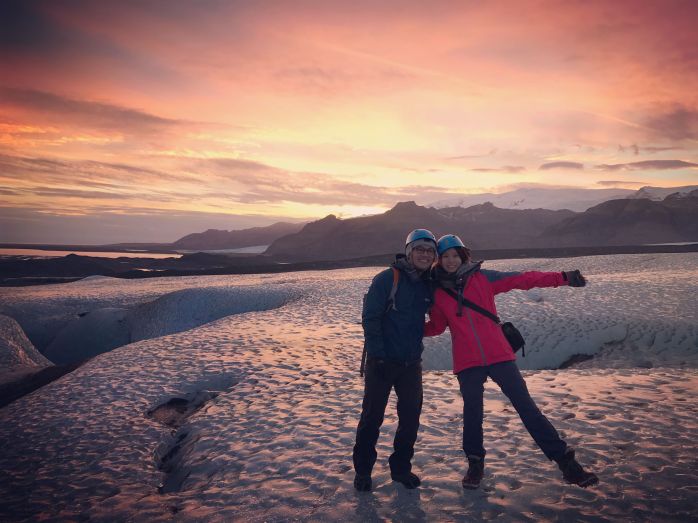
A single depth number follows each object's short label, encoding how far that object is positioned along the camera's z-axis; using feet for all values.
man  15.15
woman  15.08
